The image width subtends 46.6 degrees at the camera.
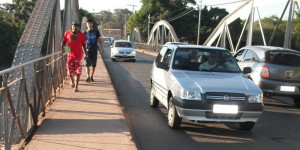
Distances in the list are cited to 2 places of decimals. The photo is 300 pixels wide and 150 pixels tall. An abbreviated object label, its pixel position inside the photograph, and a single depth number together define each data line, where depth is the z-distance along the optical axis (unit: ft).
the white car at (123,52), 84.53
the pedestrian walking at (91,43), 36.01
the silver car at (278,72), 29.37
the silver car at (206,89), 19.01
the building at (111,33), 517.96
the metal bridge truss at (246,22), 61.57
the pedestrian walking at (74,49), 29.32
